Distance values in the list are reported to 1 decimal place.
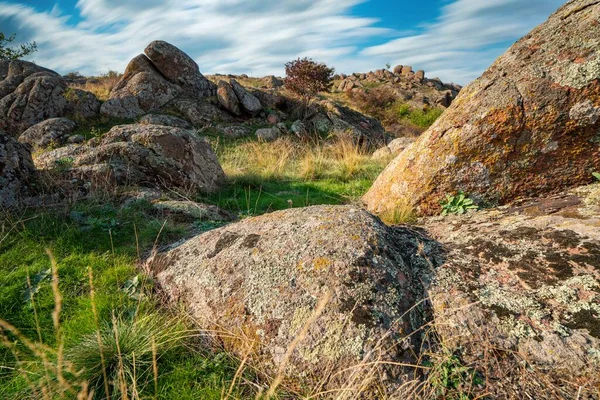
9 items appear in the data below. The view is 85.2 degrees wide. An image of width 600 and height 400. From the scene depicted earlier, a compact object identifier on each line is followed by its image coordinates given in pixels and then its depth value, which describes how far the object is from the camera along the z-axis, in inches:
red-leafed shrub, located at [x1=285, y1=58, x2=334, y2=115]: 811.4
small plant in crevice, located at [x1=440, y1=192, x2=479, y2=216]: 129.6
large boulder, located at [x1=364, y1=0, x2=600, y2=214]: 121.9
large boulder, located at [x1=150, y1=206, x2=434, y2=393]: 70.5
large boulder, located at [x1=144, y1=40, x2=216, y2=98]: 663.1
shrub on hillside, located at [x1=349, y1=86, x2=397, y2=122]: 1160.4
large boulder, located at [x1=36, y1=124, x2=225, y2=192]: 206.3
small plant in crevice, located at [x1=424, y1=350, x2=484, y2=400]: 64.7
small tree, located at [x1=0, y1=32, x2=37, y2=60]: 796.6
